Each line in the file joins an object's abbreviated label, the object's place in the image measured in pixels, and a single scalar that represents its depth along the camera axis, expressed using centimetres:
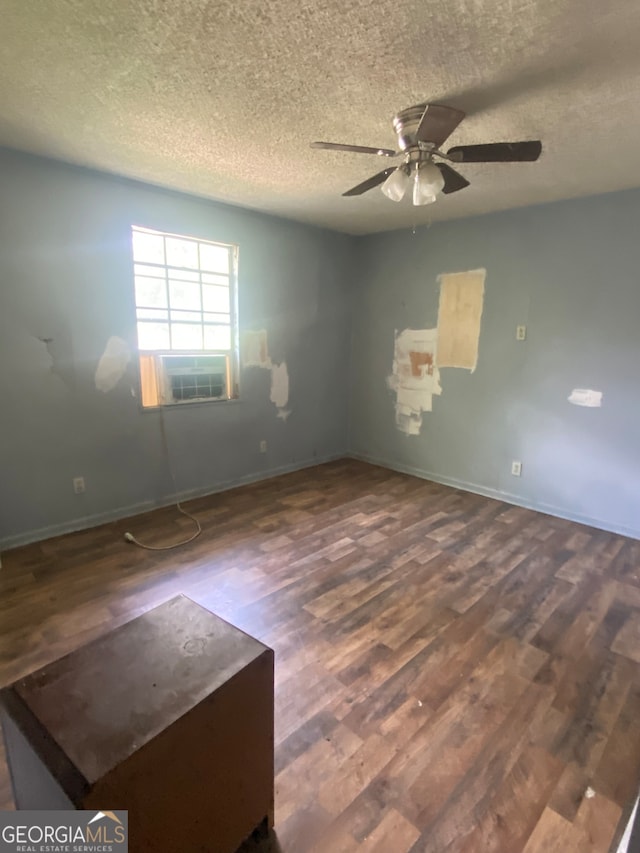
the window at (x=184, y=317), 320
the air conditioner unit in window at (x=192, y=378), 334
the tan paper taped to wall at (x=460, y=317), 375
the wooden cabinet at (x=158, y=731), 82
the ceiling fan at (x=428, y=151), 175
